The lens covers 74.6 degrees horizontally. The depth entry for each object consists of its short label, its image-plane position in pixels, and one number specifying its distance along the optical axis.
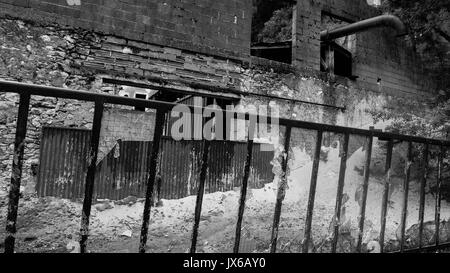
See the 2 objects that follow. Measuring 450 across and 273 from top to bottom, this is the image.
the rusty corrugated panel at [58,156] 4.52
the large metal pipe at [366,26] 7.43
